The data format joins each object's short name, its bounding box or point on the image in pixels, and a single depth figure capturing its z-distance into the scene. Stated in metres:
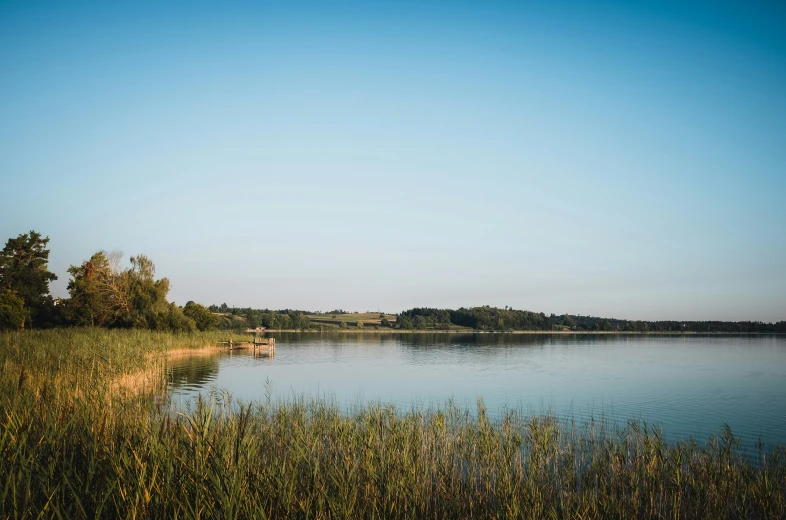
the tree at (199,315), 64.75
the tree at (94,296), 51.41
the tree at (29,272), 54.94
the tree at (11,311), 41.03
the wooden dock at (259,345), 56.59
